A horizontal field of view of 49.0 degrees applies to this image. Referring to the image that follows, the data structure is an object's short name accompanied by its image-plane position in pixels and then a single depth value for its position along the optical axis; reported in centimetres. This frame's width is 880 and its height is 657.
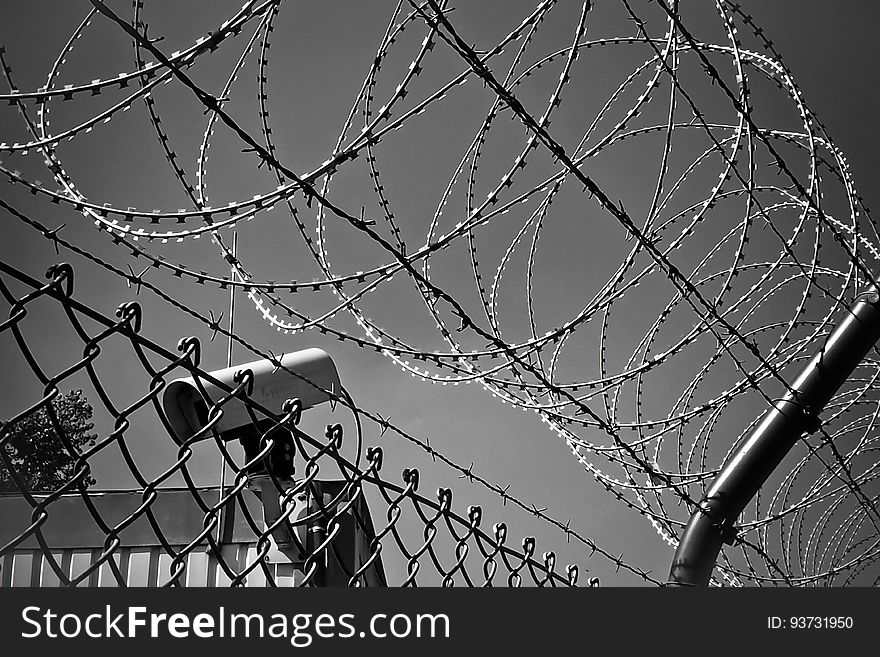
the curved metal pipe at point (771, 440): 387
